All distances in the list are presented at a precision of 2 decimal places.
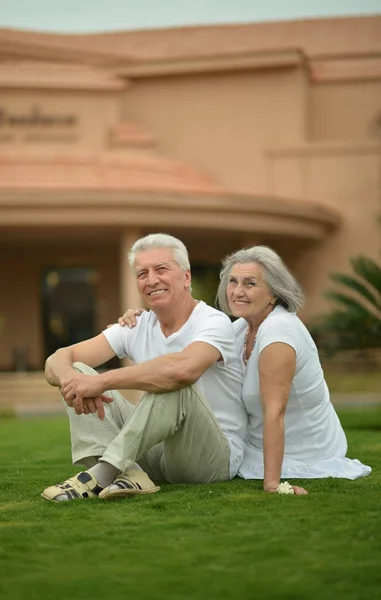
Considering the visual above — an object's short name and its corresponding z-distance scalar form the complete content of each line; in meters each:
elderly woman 4.82
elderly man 4.64
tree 11.32
